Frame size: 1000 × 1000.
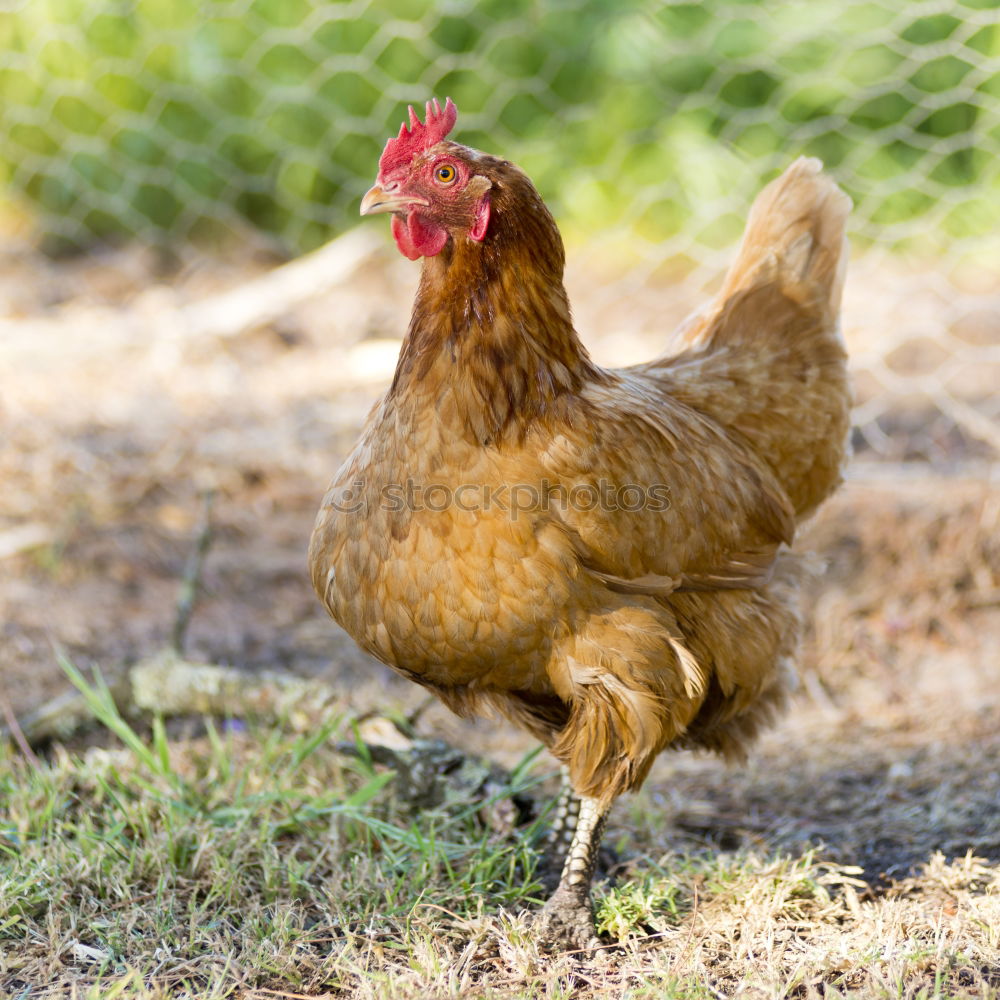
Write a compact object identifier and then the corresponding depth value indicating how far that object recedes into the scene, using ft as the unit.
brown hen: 12.92
